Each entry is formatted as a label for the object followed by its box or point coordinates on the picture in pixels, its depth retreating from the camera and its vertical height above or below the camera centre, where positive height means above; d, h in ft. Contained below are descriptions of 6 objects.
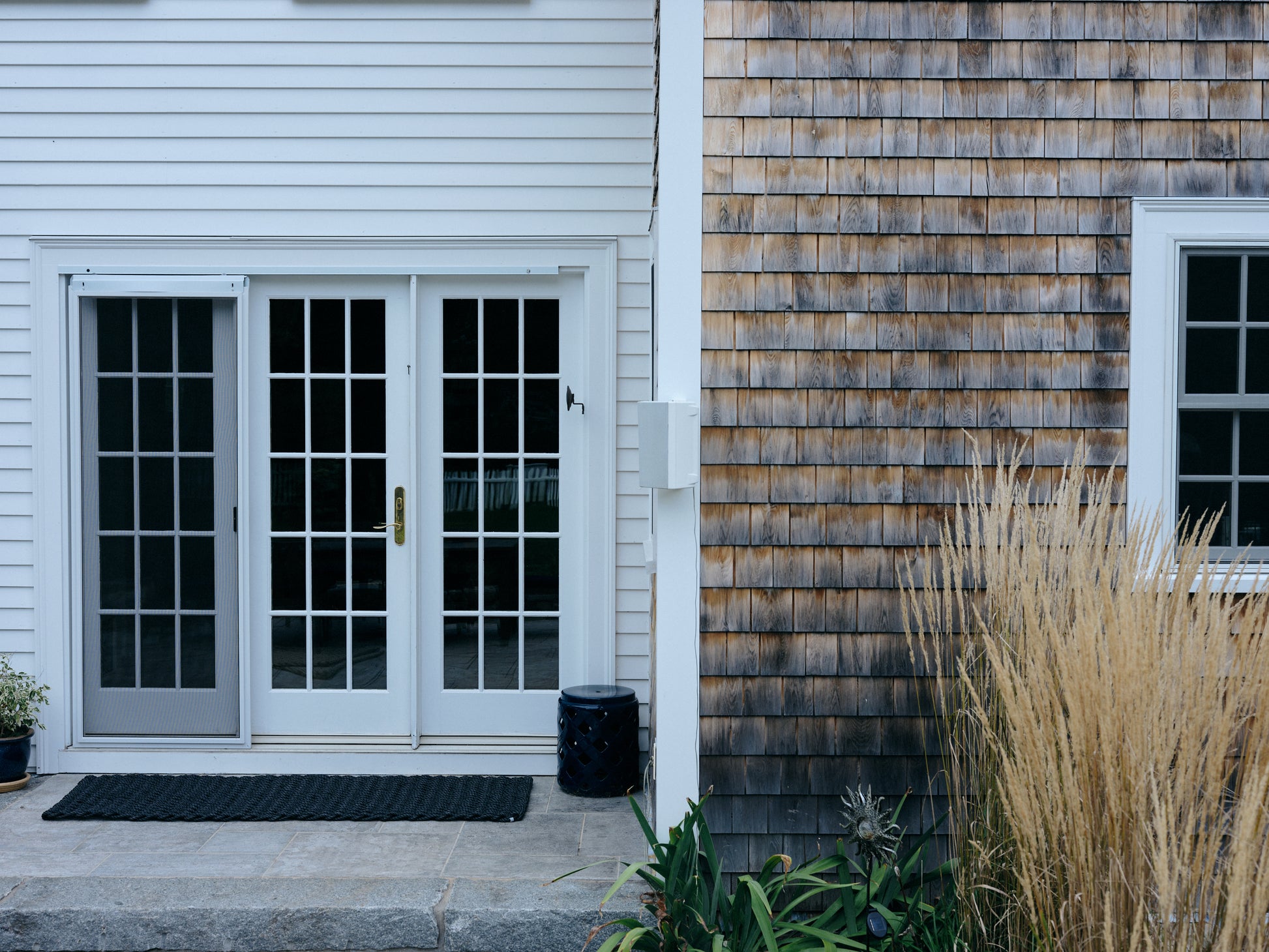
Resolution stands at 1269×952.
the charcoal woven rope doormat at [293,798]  12.53 -4.19
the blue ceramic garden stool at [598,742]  13.28 -3.56
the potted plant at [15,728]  13.34 -3.45
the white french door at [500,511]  14.40 -0.74
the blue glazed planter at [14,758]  13.32 -3.79
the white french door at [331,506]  14.38 -0.68
